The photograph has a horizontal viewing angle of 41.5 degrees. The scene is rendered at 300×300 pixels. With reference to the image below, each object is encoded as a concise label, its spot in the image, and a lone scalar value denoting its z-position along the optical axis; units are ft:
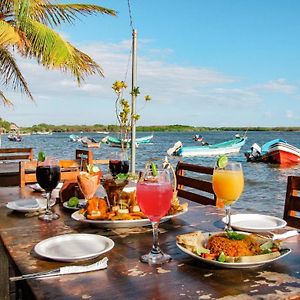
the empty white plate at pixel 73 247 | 3.80
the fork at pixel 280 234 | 4.55
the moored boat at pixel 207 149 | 101.76
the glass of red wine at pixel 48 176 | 5.81
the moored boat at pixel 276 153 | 75.92
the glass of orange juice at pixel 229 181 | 4.89
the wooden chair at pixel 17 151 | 19.76
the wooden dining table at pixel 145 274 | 3.05
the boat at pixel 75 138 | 193.39
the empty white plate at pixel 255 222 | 4.86
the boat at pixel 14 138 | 200.36
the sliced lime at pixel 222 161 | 4.86
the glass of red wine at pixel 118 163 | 6.61
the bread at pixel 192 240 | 3.83
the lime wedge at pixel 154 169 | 3.96
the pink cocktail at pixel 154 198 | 3.90
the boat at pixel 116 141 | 145.05
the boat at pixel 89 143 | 158.06
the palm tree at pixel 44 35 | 21.45
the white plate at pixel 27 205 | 6.11
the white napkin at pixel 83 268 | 3.44
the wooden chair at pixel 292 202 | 6.89
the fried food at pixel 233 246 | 3.67
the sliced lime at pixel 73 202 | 6.22
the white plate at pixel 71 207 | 6.16
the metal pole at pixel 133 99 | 16.01
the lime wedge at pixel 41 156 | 5.88
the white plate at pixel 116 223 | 4.96
